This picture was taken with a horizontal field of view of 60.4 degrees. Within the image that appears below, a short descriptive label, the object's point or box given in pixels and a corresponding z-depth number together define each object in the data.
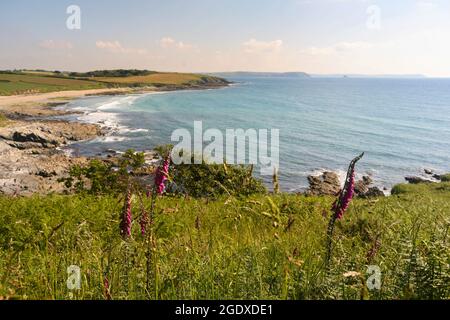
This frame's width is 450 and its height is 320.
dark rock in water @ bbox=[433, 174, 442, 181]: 40.58
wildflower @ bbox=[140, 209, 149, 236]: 3.78
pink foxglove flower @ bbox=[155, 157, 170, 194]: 3.64
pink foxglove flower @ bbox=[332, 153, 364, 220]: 3.71
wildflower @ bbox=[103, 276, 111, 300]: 3.06
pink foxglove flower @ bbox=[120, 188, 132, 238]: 3.84
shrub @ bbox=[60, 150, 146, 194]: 14.68
